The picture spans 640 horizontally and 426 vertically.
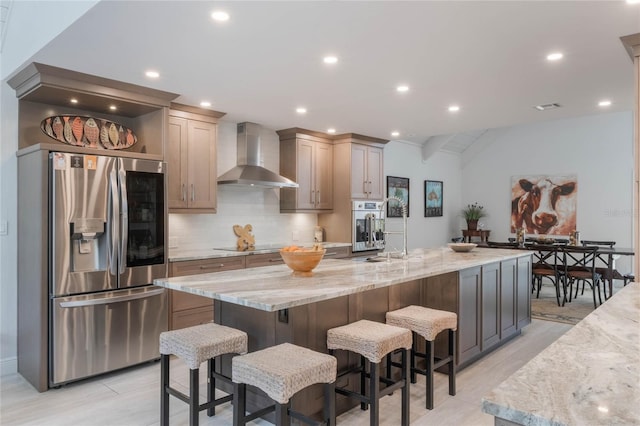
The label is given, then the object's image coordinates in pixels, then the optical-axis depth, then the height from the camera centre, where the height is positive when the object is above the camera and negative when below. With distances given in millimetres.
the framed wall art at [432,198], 8797 +277
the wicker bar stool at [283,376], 1969 -777
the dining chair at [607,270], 6027 -862
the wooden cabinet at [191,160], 4391 +542
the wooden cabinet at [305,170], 5789 +573
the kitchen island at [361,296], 2433 -613
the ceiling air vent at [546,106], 4527 +1103
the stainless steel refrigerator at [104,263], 3309 -412
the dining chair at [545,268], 6293 -870
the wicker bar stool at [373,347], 2436 -794
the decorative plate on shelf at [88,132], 3648 +712
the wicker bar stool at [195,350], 2330 -766
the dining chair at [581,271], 6035 -873
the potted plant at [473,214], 9250 -63
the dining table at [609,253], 5918 -569
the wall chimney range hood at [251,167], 4980 +551
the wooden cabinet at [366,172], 6188 +580
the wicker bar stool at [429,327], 2936 -800
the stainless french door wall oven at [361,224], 6094 -173
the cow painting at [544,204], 8383 +137
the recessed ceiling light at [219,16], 2404 +1107
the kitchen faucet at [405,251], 3861 -361
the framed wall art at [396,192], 7777 +358
